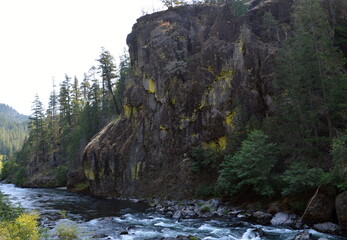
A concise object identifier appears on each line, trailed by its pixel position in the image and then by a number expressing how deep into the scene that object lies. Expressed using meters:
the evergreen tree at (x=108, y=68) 49.00
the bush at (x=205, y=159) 27.38
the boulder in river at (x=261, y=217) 17.85
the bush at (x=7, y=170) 76.43
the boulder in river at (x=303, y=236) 13.85
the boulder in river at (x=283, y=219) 17.31
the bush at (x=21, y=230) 10.40
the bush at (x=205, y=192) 25.53
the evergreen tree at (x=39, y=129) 63.44
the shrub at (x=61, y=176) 51.22
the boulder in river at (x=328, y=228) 14.93
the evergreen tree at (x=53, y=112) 69.26
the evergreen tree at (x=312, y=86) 20.22
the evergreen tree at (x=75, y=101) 62.56
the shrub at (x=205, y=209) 21.84
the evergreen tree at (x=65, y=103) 62.54
